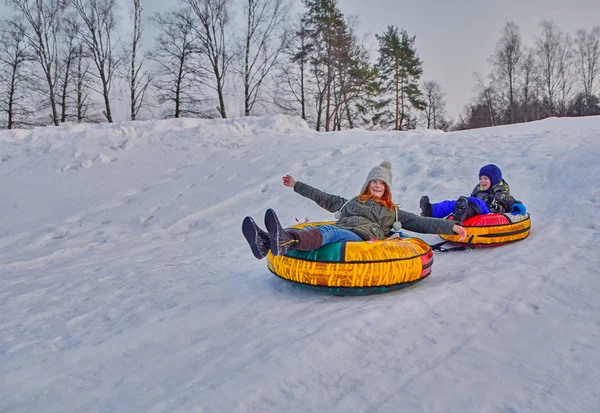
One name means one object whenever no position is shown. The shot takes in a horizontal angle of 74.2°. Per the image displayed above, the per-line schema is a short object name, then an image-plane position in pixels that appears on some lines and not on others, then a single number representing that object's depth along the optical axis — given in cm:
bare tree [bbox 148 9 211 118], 1769
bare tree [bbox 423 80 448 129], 3819
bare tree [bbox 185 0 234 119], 1733
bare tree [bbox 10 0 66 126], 1628
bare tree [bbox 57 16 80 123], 1688
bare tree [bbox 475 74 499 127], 2680
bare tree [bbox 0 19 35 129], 1659
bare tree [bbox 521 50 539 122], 2530
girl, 352
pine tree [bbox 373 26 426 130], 2500
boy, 496
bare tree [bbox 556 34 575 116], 2523
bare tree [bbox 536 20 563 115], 2508
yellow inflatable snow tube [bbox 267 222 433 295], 321
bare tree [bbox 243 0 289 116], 1748
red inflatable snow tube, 471
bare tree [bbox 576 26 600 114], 2525
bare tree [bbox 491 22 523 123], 2475
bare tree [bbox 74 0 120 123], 1661
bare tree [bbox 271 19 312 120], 1984
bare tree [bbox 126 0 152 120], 1672
